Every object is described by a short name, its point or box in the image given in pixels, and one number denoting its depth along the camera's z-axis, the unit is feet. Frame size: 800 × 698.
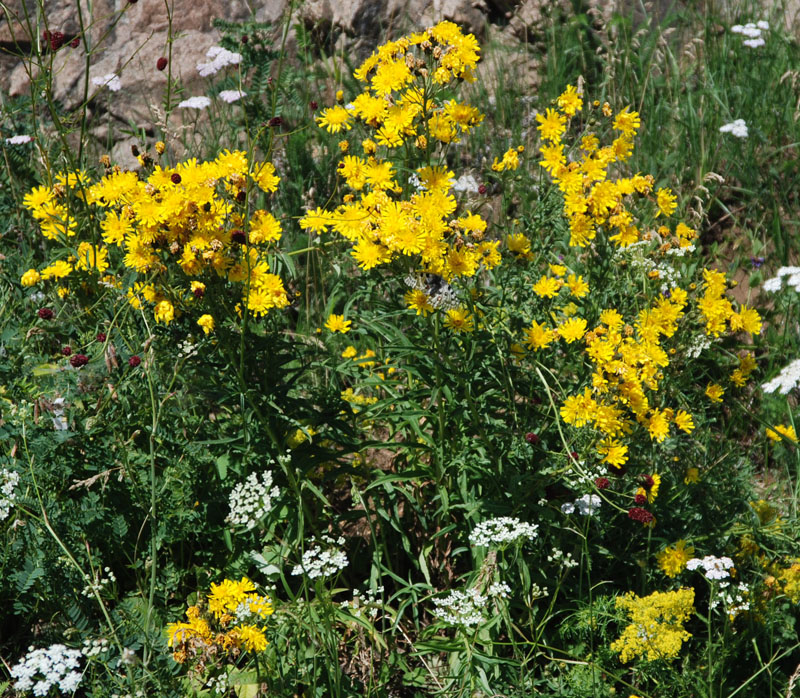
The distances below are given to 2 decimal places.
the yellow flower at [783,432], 7.90
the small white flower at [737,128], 12.68
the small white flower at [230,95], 12.64
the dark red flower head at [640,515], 6.95
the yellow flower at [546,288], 7.89
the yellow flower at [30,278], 8.36
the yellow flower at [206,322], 6.92
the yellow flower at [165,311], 7.07
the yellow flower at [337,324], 8.88
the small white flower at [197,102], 12.66
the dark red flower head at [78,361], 7.55
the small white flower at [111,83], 13.62
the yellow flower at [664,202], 8.86
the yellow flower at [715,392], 8.82
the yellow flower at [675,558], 7.85
